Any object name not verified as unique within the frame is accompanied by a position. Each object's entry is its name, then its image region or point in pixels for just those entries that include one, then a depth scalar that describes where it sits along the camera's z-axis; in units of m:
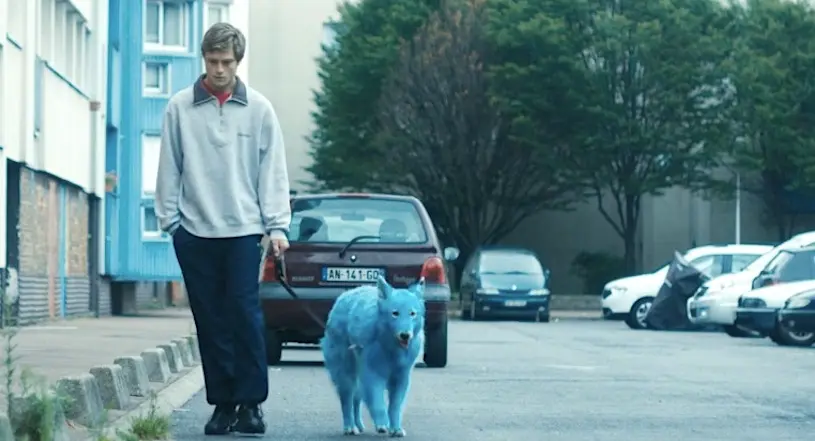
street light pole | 52.61
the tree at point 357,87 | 53.75
